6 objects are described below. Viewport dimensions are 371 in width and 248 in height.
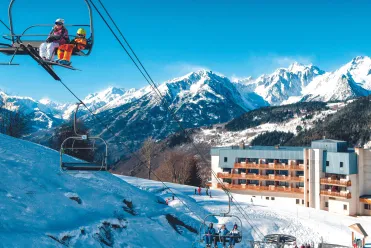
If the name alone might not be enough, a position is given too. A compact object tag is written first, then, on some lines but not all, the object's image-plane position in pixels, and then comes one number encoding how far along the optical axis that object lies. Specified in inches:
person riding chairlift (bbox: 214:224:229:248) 876.0
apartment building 2650.1
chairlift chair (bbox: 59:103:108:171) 664.6
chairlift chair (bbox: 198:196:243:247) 868.7
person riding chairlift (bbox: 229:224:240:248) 883.8
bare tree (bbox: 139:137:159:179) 3348.9
